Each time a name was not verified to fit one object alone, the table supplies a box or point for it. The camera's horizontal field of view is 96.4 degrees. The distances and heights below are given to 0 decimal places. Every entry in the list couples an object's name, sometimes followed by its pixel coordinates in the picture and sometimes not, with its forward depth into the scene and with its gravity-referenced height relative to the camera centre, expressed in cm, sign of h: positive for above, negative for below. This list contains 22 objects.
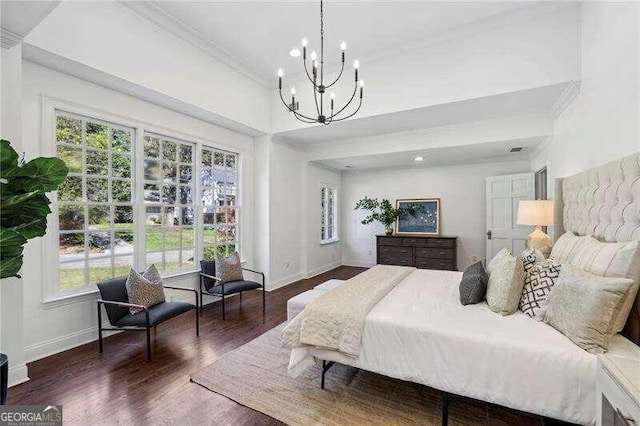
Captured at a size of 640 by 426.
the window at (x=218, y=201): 414 +17
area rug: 180 -129
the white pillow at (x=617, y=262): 151 -29
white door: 483 +4
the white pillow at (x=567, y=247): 214 -28
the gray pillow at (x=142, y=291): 274 -77
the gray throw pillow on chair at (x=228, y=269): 376 -76
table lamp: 315 -7
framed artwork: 600 -10
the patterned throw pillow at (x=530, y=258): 213 -36
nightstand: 102 -70
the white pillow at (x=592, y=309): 141 -50
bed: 143 -75
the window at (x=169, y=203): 344 +12
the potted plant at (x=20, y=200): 143 +7
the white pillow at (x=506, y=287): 191 -52
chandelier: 220 +126
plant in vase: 607 +3
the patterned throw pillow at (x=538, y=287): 184 -50
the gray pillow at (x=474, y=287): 212 -57
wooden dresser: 548 -78
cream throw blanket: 188 -76
